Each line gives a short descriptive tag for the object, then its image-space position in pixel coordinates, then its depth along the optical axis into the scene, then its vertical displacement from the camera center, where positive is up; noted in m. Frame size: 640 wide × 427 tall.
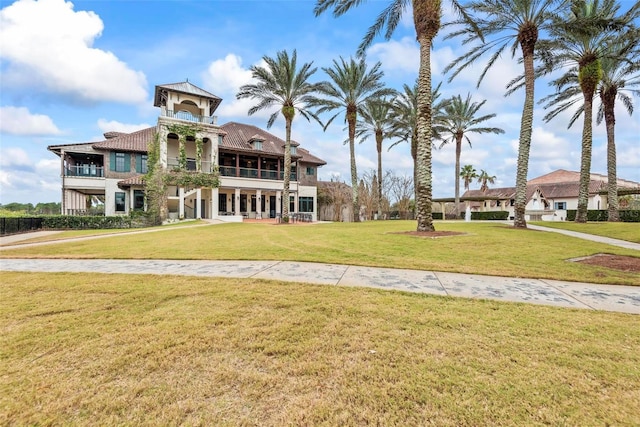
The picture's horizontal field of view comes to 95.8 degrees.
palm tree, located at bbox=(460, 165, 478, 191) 58.09 +6.90
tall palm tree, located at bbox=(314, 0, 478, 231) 13.17 +5.03
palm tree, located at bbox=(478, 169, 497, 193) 61.31 +6.39
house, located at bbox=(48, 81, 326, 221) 27.20 +4.44
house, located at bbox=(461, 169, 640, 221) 36.84 +1.93
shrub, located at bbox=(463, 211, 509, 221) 35.57 -0.90
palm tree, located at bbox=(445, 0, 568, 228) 15.98 +10.25
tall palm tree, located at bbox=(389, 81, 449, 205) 29.89 +10.19
